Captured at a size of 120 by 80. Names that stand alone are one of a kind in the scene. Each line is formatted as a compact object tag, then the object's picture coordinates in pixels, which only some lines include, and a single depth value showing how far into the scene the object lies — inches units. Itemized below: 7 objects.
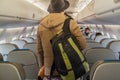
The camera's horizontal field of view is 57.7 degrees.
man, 49.5
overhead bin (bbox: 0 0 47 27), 80.7
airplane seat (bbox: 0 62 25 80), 44.3
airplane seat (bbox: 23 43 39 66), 94.9
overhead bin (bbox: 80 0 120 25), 67.6
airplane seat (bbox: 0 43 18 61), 90.8
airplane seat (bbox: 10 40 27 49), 124.6
